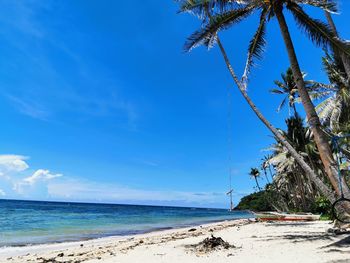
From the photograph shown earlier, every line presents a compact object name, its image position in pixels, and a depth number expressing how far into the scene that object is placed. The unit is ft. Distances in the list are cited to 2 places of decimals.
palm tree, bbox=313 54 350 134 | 61.57
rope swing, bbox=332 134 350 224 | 27.68
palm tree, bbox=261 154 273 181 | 150.47
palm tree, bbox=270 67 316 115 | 100.22
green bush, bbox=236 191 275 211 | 265.01
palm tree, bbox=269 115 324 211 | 99.09
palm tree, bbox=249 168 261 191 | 199.54
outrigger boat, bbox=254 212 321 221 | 70.18
